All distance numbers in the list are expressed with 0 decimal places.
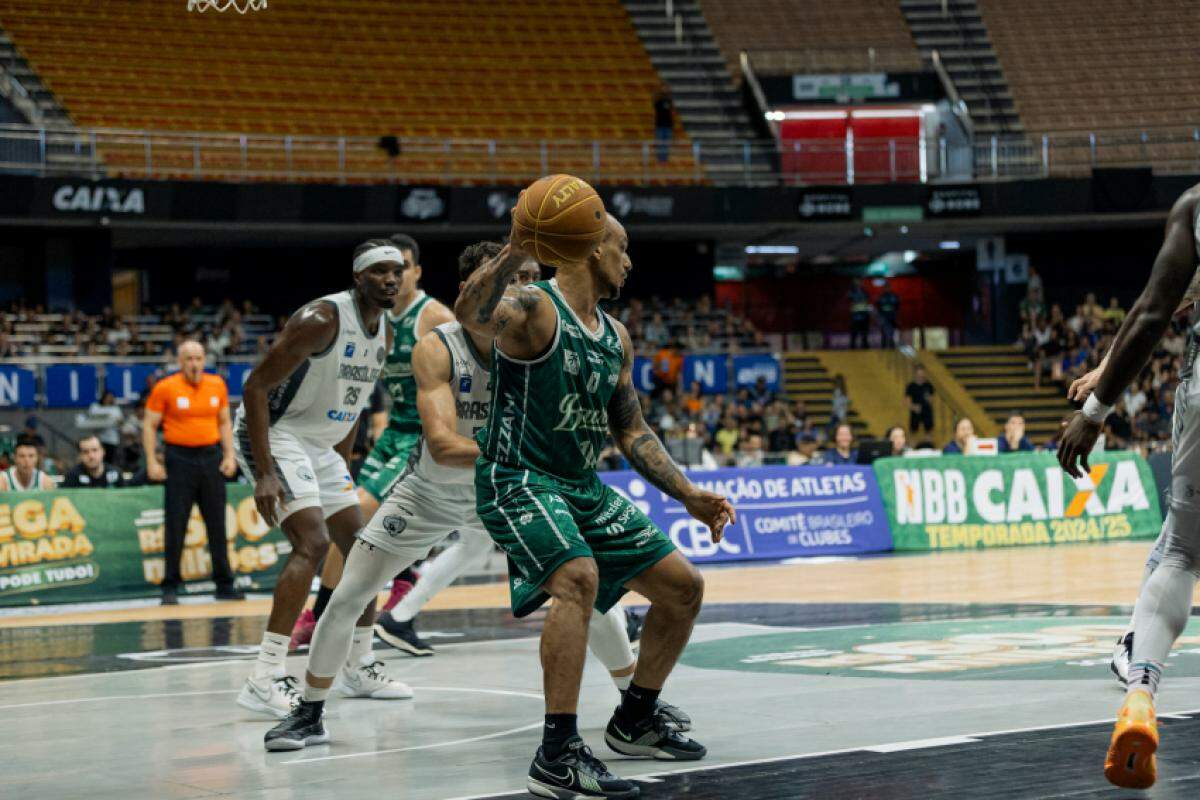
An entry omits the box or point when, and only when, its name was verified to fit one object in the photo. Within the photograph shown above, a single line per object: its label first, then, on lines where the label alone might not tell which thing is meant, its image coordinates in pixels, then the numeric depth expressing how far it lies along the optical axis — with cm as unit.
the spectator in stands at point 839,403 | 2858
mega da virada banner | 1402
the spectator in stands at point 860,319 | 3488
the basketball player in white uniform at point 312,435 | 745
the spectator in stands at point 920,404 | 2828
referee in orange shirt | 1404
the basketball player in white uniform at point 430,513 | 654
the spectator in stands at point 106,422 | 2103
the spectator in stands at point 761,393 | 2824
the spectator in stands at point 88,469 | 1534
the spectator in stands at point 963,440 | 1917
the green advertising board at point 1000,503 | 1852
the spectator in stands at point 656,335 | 3048
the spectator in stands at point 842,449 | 1903
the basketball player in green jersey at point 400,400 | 892
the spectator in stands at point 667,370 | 2769
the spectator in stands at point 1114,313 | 3317
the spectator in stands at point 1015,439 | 1945
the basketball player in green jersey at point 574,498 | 536
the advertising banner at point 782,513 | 1708
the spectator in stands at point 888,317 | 3616
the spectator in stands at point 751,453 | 1998
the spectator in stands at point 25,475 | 1459
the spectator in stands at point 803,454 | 1928
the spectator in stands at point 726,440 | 2425
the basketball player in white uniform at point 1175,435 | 486
